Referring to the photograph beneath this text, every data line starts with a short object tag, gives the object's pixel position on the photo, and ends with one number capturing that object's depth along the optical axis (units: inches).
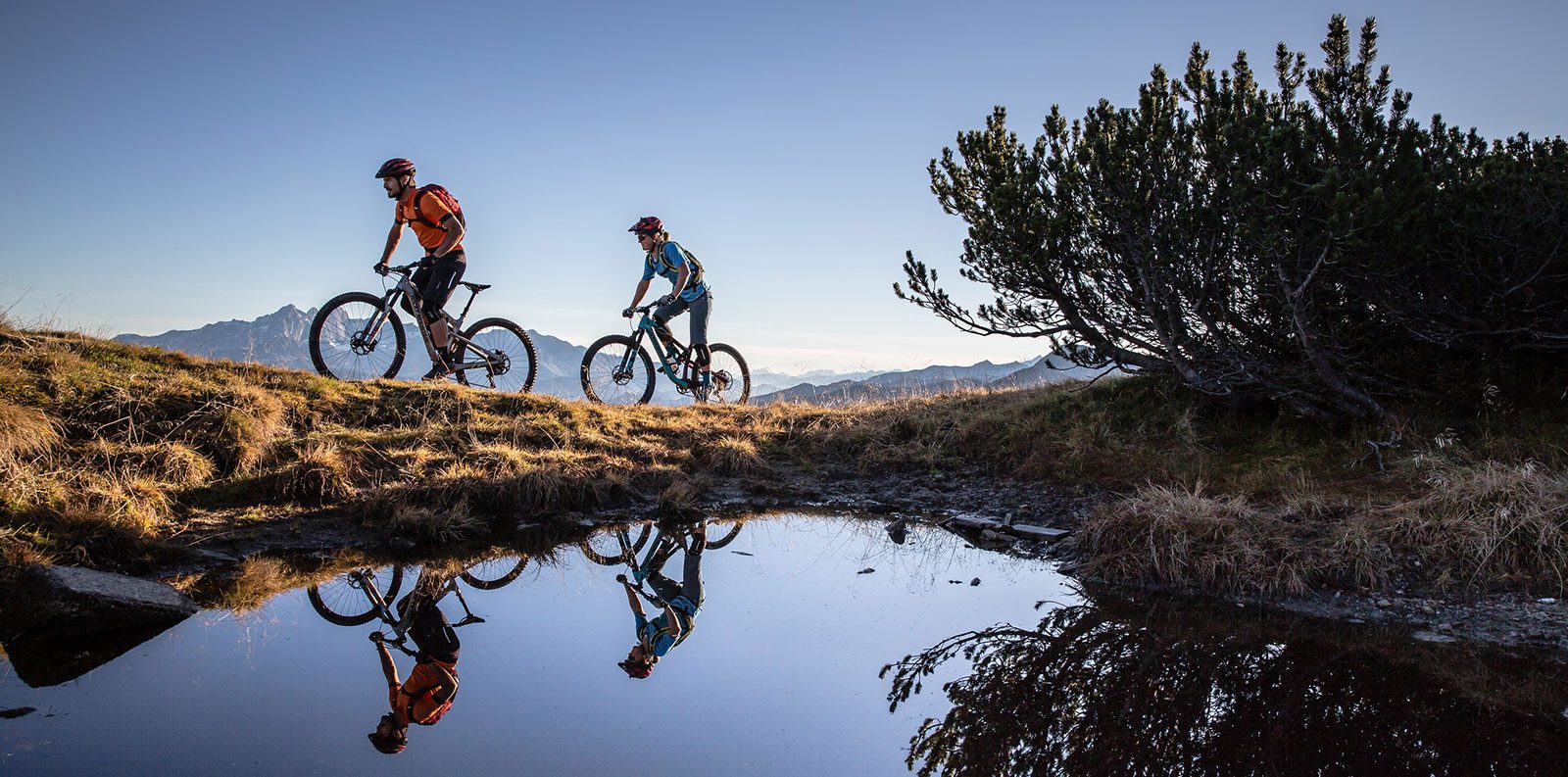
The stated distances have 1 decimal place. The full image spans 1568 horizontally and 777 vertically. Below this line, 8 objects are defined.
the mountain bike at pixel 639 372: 542.6
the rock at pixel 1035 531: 321.4
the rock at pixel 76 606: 197.2
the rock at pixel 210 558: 264.2
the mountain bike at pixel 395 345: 431.5
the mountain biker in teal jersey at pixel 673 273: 529.3
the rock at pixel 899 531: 334.0
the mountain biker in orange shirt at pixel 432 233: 427.2
